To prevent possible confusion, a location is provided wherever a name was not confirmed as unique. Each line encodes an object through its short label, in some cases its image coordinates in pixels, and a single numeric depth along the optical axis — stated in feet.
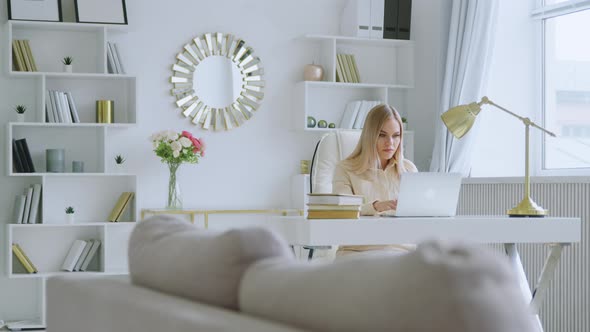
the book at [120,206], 18.45
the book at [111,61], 18.43
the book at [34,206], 17.98
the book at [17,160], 17.93
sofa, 2.90
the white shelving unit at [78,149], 18.29
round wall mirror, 19.30
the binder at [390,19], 20.39
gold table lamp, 12.71
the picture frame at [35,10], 17.97
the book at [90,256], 18.39
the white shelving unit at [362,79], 19.86
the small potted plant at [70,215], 18.11
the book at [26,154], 17.93
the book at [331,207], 10.78
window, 16.81
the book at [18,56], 17.99
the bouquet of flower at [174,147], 18.22
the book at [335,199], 10.75
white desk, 10.43
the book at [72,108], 18.13
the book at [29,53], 18.08
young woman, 13.08
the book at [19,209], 17.90
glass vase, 18.45
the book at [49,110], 18.02
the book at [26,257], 17.94
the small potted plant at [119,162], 18.42
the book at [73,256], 18.21
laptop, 11.32
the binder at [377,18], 20.20
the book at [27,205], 17.97
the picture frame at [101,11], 18.34
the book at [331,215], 10.78
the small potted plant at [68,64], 18.17
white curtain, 18.04
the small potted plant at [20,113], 17.92
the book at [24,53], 18.03
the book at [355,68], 20.26
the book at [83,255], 18.33
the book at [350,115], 20.06
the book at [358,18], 20.03
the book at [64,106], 18.07
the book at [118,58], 18.49
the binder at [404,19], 20.51
